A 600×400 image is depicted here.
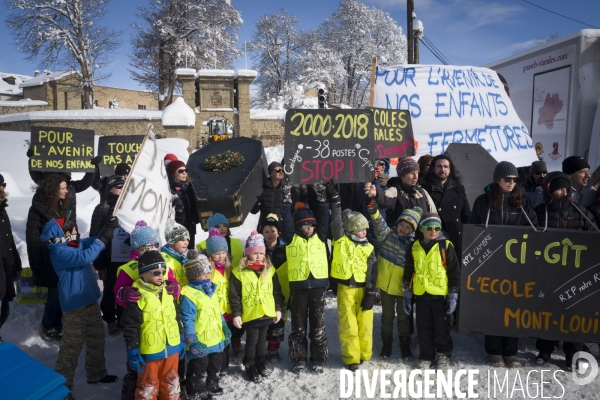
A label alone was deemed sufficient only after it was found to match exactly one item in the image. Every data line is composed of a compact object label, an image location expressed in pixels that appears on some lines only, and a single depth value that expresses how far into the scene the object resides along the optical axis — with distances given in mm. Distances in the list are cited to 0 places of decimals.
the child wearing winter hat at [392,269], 3973
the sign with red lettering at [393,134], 4527
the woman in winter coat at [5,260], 4023
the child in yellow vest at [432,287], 3752
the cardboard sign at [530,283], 3637
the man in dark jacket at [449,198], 4352
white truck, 7039
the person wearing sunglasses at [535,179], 5234
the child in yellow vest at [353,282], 3801
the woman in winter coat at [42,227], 4062
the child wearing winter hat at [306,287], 3807
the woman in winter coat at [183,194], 4689
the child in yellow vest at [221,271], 3654
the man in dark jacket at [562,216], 3812
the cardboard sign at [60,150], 5137
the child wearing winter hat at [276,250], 4168
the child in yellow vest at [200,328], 3268
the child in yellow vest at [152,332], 2941
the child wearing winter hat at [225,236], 3959
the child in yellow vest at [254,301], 3674
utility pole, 13328
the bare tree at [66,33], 27980
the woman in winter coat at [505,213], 3826
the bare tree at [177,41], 29812
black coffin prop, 4195
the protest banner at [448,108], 5438
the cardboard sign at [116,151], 5777
